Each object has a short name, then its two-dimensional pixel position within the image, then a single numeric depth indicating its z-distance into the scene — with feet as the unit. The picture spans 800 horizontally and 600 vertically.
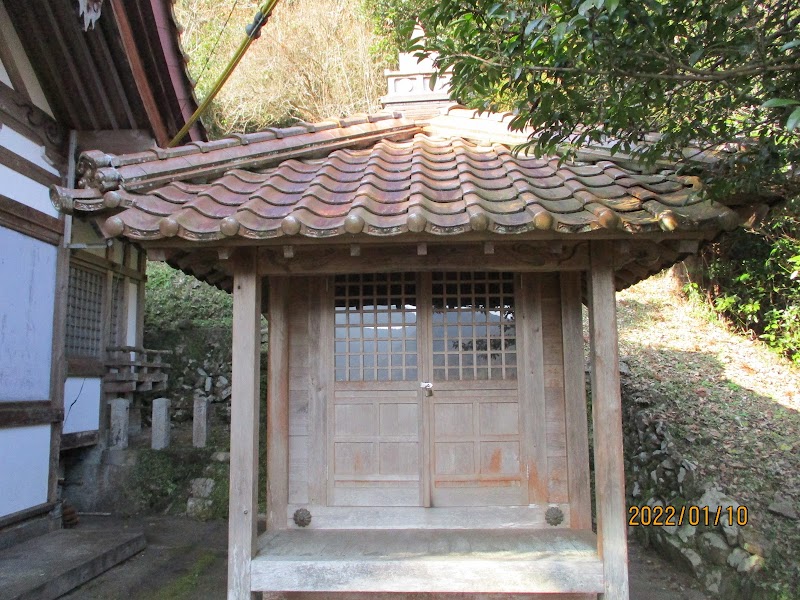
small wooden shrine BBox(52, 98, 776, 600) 12.23
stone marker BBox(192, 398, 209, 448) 27.04
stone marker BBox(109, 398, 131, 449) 26.81
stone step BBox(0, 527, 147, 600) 15.39
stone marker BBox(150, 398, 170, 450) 26.81
